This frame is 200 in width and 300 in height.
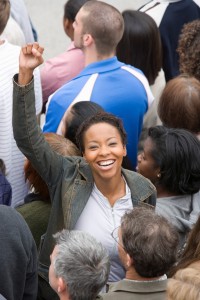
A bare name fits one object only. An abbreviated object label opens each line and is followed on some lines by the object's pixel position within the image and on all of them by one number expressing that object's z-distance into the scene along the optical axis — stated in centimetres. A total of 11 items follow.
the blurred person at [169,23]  992
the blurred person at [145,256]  532
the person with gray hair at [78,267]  518
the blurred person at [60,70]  884
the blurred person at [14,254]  577
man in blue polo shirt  770
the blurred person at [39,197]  645
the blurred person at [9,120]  719
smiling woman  594
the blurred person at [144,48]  875
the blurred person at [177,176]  651
